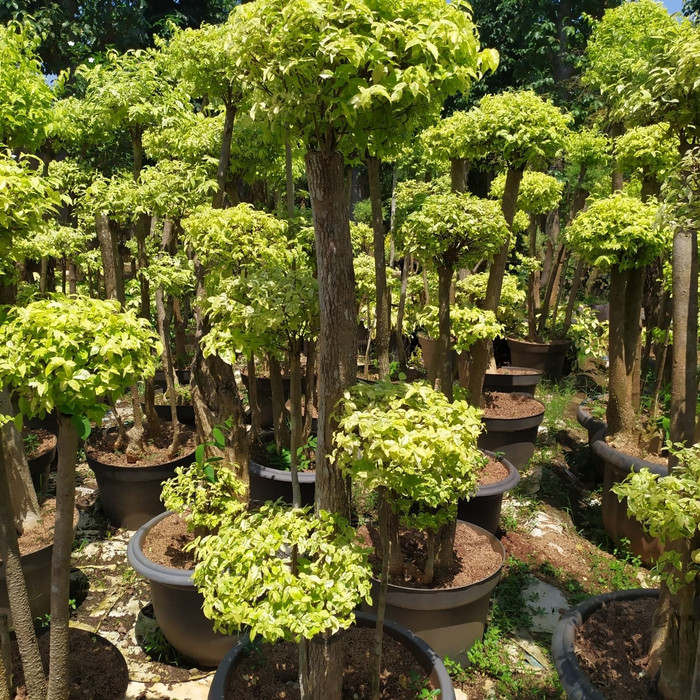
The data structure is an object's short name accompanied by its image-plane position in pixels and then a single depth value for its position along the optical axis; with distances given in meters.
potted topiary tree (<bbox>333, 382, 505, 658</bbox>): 1.82
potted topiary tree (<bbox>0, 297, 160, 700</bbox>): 1.72
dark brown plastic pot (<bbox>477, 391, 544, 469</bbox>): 4.82
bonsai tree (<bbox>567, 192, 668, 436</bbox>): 4.10
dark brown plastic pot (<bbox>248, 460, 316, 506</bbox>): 3.74
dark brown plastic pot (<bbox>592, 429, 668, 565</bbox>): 3.79
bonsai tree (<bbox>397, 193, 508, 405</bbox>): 3.18
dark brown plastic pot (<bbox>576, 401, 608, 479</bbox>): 4.66
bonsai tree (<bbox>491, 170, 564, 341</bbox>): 6.98
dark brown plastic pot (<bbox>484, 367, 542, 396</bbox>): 5.75
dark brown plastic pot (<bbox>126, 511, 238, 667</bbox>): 2.80
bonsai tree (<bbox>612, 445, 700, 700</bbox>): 1.90
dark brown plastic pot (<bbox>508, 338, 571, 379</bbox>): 7.33
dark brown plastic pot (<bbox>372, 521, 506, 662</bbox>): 2.80
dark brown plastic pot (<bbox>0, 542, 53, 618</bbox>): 3.04
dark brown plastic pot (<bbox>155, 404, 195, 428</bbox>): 5.11
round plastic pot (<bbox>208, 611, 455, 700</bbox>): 2.18
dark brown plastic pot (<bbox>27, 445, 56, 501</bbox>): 4.16
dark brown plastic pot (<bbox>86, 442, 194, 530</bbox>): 4.01
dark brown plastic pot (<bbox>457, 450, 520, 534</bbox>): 3.64
